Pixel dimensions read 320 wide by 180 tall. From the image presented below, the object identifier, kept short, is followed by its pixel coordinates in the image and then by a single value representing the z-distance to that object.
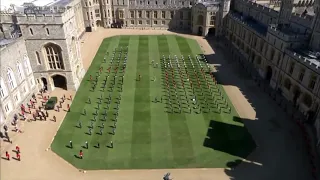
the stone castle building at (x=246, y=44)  43.09
